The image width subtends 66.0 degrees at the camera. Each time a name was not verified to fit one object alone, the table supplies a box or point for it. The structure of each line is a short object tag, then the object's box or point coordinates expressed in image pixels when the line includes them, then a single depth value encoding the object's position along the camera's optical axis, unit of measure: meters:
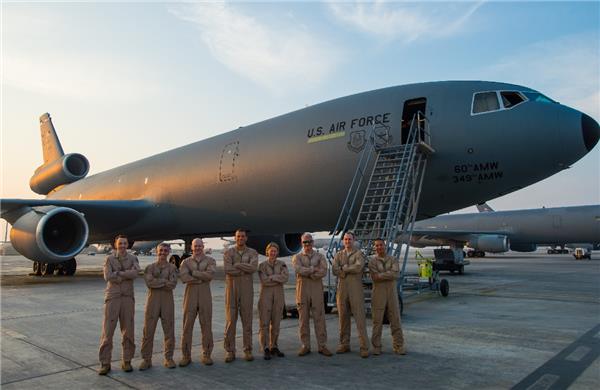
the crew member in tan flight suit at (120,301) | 5.22
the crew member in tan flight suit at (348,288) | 6.09
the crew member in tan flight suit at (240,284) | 5.89
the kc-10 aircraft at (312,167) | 9.38
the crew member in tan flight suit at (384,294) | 5.92
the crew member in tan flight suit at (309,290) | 5.98
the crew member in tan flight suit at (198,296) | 5.57
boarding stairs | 8.66
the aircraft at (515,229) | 38.03
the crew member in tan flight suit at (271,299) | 5.89
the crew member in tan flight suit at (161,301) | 5.44
